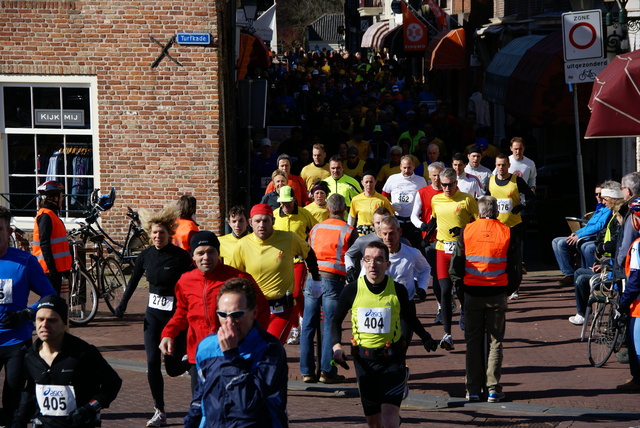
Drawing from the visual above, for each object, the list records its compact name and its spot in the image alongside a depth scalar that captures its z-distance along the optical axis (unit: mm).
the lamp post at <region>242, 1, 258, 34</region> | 25750
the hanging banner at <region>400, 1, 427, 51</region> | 33344
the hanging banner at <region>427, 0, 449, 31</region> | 33625
